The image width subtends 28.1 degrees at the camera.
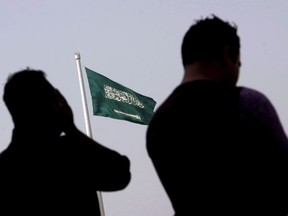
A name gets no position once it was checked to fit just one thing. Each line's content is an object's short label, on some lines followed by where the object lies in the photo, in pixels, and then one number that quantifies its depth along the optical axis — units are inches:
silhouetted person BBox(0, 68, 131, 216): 106.0
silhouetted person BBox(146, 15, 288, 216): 90.0
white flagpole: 469.2
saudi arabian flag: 456.8
